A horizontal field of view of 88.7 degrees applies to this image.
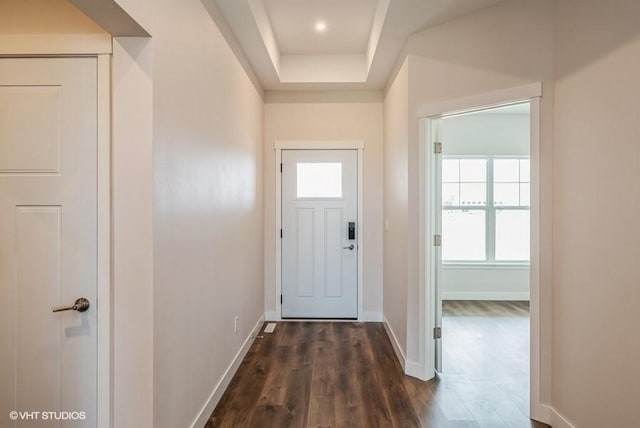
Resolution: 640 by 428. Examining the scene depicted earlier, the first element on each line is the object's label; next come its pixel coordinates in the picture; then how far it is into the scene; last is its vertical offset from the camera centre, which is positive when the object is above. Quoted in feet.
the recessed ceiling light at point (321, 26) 10.17 +5.95
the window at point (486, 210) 16.52 +0.22
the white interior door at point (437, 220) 8.77 -0.16
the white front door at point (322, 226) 13.28 -0.49
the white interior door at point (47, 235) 4.87 -0.32
